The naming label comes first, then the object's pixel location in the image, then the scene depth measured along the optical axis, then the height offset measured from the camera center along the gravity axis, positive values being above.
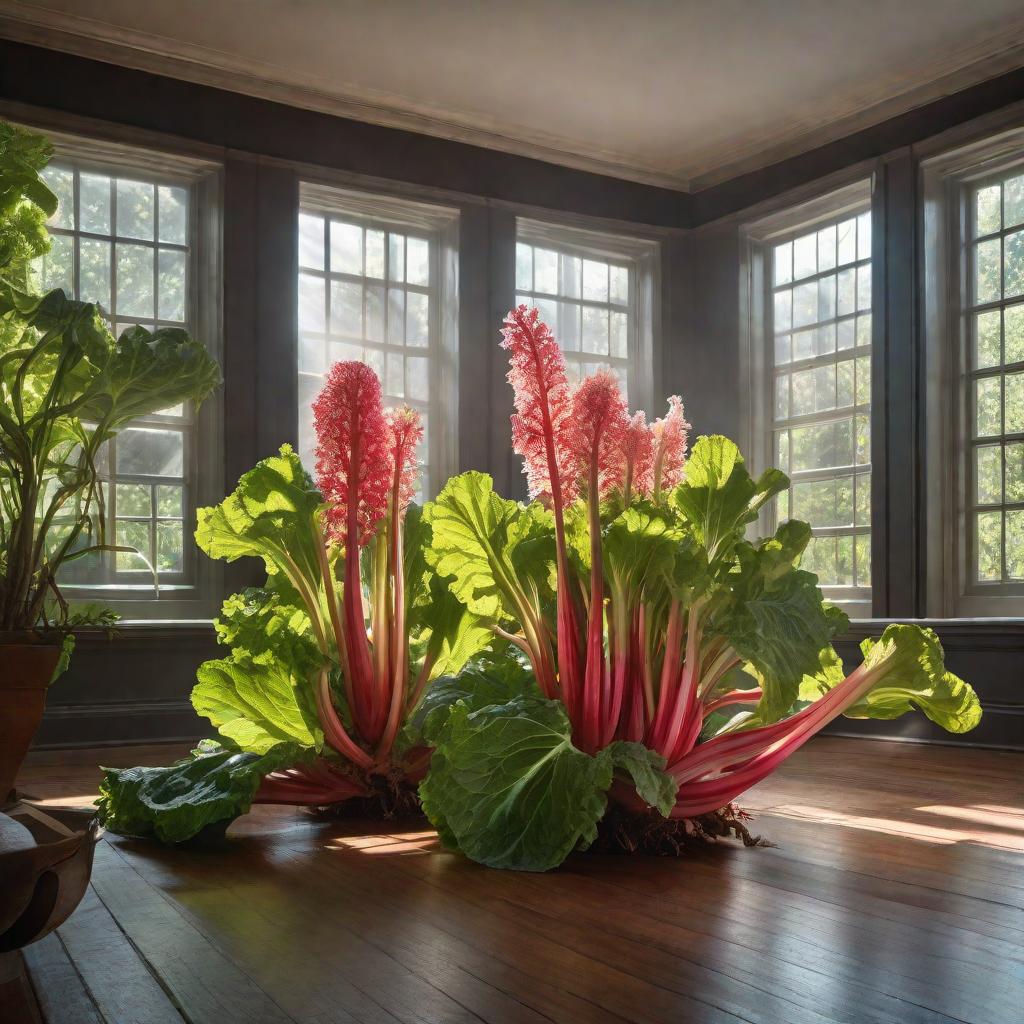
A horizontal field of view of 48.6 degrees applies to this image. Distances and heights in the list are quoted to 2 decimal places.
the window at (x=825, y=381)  5.34 +0.78
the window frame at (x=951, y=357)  4.83 +0.79
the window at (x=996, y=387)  4.73 +0.65
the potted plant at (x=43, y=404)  2.28 +0.29
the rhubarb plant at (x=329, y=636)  2.10 -0.20
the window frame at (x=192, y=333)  4.66 +0.88
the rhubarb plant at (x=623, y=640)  1.80 -0.17
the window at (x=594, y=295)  5.86 +1.29
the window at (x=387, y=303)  5.29 +1.12
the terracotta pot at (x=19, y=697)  2.23 -0.33
